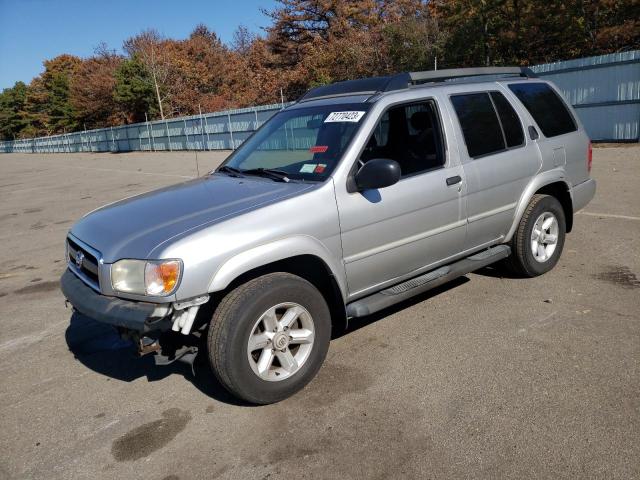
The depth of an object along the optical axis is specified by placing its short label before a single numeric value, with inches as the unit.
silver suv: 119.6
